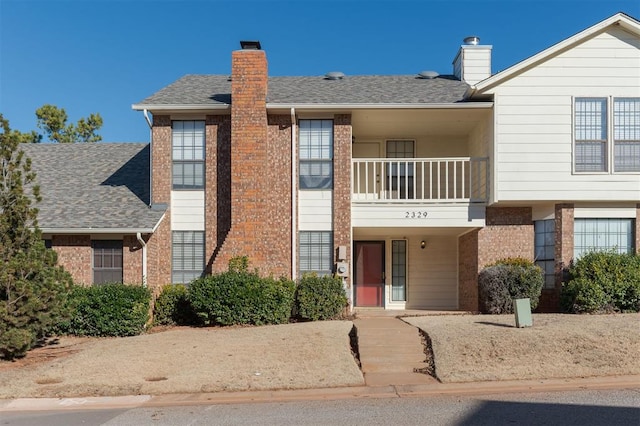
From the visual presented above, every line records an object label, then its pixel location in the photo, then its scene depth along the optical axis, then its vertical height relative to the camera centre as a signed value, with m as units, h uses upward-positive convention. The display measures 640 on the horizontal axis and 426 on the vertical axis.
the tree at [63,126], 37.12 +5.83
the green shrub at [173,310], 16.02 -2.29
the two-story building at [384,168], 15.70 +1.45
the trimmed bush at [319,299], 15.45 -1.92
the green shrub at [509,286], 15.39 -1.56
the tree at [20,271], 11.46 -0.96
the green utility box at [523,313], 12.28 -1.79
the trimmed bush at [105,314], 14.48 -2.17
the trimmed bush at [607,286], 14.66 -1.47
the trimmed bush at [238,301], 14.80 -1.89
